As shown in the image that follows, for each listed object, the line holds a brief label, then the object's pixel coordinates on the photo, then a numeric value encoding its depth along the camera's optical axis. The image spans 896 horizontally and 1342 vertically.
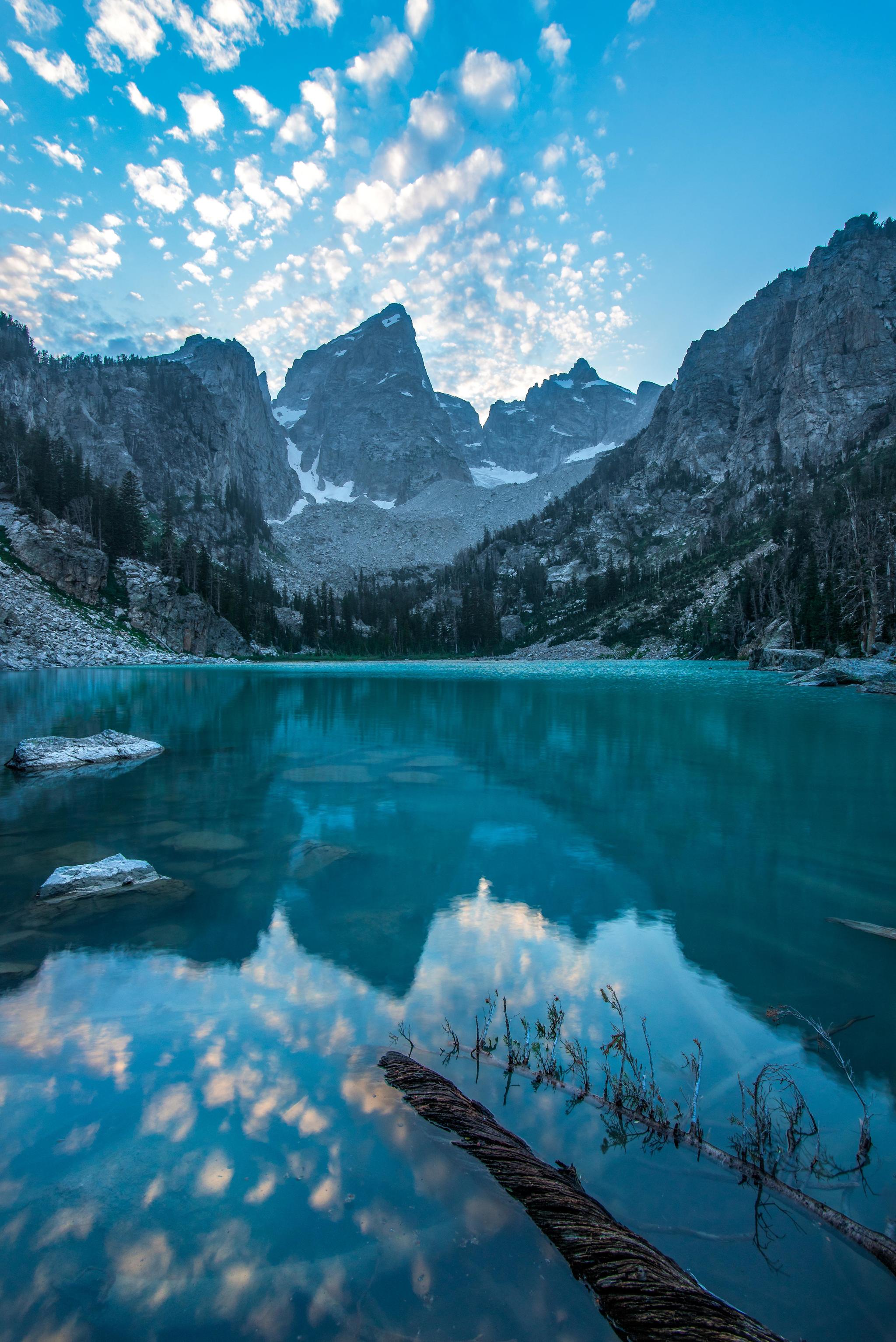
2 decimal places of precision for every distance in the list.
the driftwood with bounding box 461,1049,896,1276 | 3.17
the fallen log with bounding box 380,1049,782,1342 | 2.57
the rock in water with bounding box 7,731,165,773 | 17.53
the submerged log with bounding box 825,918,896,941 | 7.21
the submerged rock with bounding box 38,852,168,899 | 8.54
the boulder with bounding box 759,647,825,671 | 62.69
